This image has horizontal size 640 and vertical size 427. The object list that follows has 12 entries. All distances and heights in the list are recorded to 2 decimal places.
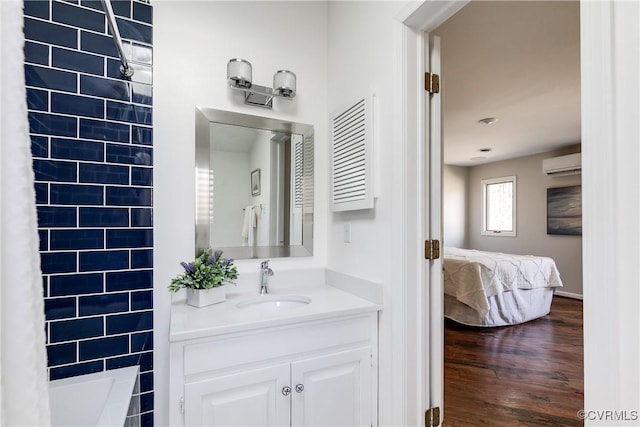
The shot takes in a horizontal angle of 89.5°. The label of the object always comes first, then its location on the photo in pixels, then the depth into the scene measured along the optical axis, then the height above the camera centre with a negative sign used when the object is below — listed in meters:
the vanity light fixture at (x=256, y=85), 1.75 +0.74
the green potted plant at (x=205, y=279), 1.58 -0.32
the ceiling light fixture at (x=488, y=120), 3.93 +1.18
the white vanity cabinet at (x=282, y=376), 1.24 -0.68
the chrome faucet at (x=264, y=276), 1.86 -0.35
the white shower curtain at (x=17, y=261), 0.30 -0.04
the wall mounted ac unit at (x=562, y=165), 4.85 +0.78
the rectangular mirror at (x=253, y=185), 1.82 +0.18
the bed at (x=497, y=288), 3.57 -0.85
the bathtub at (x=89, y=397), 1.28 -0.74
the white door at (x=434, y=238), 1.49 -0.11
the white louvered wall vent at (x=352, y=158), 1.59 +0.31
